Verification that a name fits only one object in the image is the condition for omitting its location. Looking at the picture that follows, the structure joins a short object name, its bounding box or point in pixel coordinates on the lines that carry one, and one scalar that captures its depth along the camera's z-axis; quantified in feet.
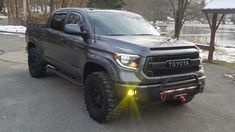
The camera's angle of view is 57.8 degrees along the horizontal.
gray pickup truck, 10.41
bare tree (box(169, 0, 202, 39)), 45.29
